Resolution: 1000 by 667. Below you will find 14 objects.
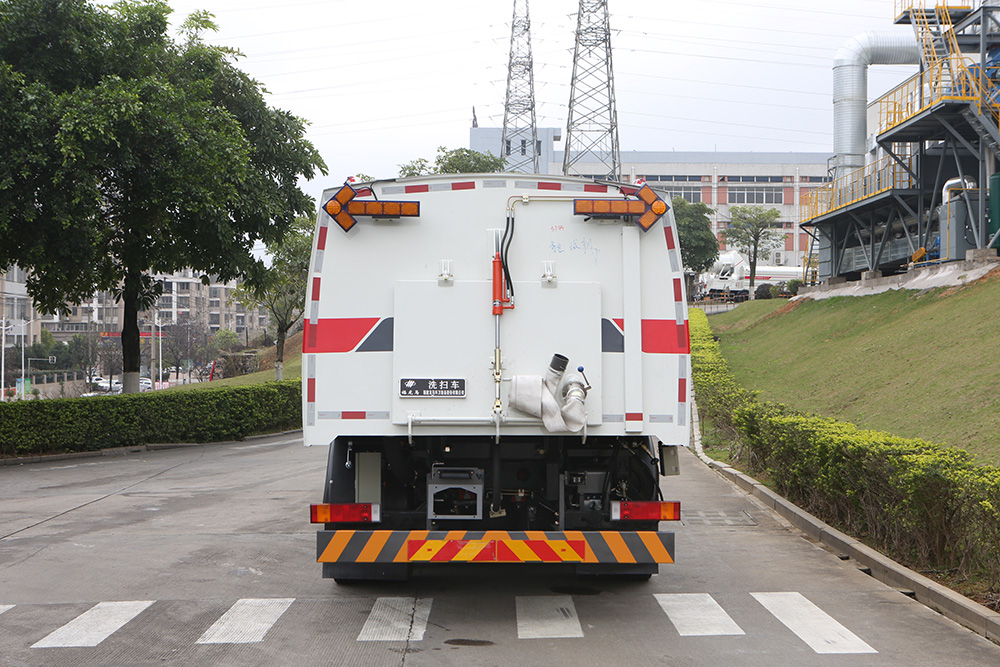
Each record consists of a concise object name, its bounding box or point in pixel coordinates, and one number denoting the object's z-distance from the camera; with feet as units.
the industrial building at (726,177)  359.66
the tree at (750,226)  238.89
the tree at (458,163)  127.85
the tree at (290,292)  112.57
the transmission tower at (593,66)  175.32
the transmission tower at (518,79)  192.65
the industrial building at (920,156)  89.15
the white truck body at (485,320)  21.80
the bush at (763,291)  214.28
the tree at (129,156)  52.11
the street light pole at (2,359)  160.56
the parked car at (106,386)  218.75
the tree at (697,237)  233.14
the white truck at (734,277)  229.45
